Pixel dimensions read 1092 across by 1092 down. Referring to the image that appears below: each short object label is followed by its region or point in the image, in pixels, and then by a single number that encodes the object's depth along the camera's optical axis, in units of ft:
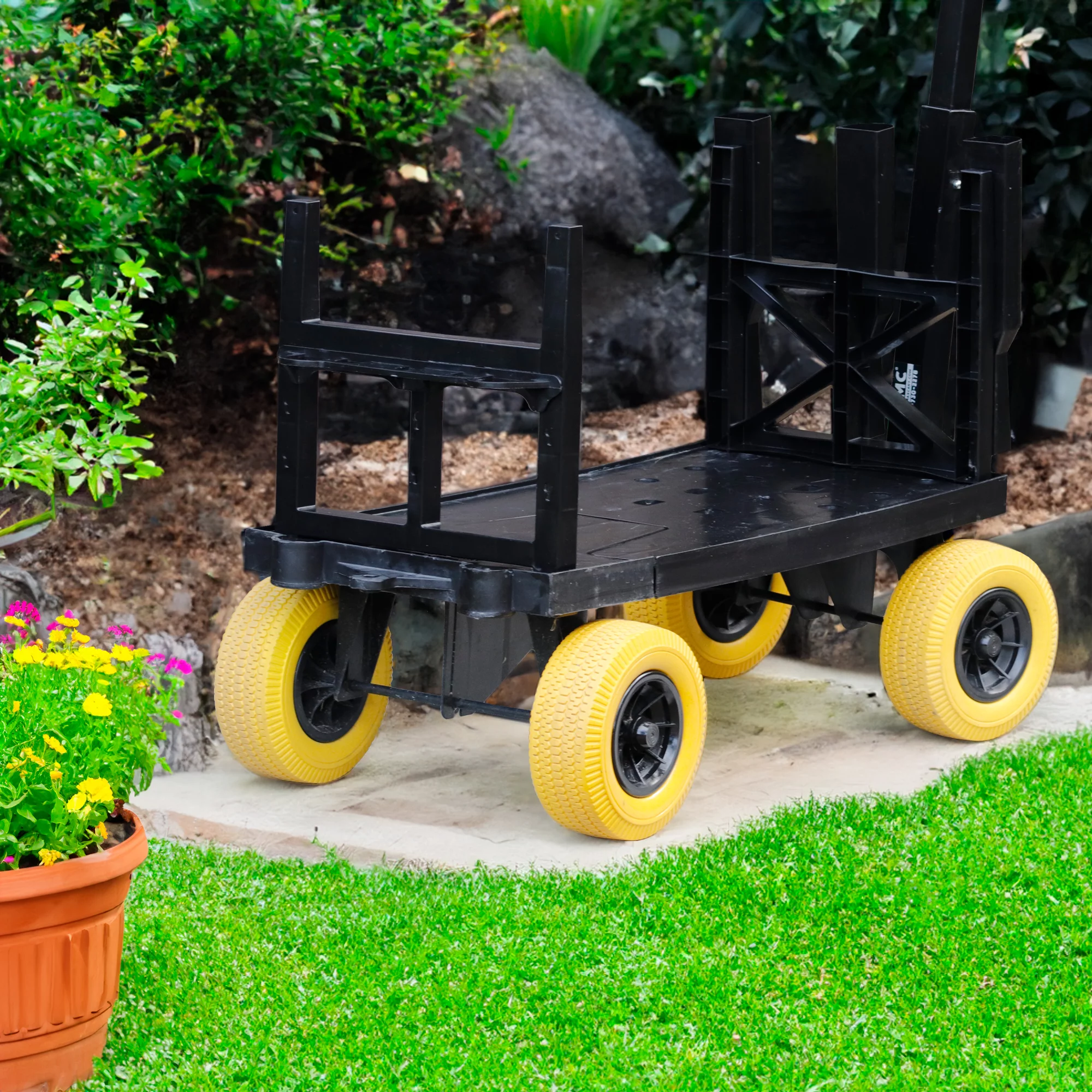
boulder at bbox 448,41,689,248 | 50.75
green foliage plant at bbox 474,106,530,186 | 49.38
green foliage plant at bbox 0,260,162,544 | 29.09
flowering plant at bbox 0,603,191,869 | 23.01
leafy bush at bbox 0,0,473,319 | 38.89
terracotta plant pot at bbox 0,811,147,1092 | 22.88
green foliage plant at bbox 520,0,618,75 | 53.81
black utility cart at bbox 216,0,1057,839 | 30.64
